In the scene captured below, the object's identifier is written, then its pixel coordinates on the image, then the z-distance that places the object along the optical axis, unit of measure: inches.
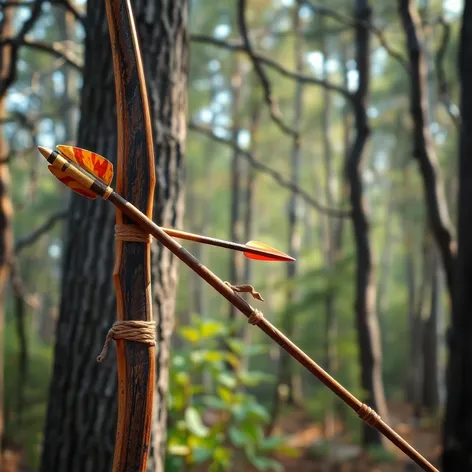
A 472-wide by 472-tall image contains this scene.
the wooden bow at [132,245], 34.0
